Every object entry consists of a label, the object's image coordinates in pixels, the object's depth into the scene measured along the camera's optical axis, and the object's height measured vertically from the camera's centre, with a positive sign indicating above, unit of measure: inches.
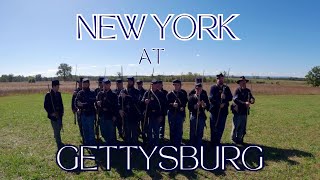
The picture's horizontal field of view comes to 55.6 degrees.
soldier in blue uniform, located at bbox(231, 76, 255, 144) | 419.2 -32.4
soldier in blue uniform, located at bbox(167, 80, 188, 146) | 382.3 -36.6
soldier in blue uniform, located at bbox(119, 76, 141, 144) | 382.3 -42.4
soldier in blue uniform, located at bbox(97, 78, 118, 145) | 383.2 -33.8
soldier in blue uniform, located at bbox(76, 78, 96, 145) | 380.2 -34.7
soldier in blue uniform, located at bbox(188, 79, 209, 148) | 375.9 -37.8
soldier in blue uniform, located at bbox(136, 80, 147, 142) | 388.1 -30.1
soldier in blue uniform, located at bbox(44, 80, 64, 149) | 394.3 -35.1
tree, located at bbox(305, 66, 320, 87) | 3973.4 +50.7
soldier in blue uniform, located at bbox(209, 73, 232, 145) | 398.9 -31.7
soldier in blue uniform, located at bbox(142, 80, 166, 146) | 374.9 -31.2
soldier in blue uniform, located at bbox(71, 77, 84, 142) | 439.4 -28.8
